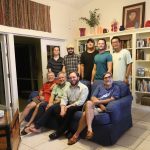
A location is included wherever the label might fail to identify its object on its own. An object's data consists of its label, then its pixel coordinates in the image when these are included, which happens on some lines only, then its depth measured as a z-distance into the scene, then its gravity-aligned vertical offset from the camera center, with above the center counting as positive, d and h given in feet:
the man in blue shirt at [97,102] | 8.48 -2.16
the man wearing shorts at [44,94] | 10.97 -2.21
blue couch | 8.54 -3.12
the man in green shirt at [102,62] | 11.23 -0.19
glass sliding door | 12.25 -0.86
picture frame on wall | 14.60 +3.52
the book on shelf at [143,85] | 14.21 -2.11
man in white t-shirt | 11.28 -0.27
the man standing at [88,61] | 12.19 -0.12
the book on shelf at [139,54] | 14.32 +0.33
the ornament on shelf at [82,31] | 17.19 +2.68
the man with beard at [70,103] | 9.59 -2.38
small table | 7.22 -2.95
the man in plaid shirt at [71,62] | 12.70 -0.17
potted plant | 16.84 +3.72
